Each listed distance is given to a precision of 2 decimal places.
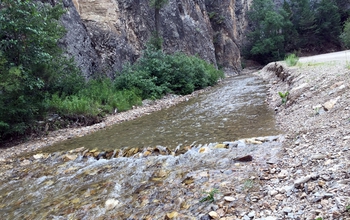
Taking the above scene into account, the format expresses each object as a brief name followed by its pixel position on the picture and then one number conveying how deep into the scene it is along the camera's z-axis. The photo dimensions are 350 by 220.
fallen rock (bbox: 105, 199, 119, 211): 3.21
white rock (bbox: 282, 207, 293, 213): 2.28
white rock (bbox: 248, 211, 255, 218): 2.41
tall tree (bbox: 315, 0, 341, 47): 42.57
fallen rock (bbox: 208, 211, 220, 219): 2.56
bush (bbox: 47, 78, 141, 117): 8.94
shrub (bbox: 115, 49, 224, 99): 12.89
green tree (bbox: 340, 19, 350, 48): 20.86
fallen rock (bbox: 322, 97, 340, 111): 4.77
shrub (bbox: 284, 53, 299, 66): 13.79
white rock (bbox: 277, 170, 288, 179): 2.96
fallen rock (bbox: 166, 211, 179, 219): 2.78
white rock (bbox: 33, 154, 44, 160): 5.76
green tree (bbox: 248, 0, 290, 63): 41.91
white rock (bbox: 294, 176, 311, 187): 2.60
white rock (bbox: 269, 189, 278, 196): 2.64
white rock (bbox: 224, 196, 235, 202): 2.78
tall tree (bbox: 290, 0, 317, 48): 43.50
